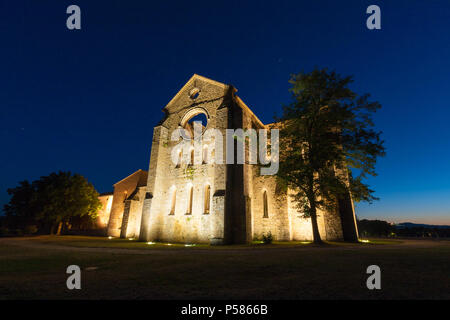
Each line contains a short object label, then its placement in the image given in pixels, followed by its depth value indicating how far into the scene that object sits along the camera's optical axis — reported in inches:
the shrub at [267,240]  580.6
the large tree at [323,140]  520.4
